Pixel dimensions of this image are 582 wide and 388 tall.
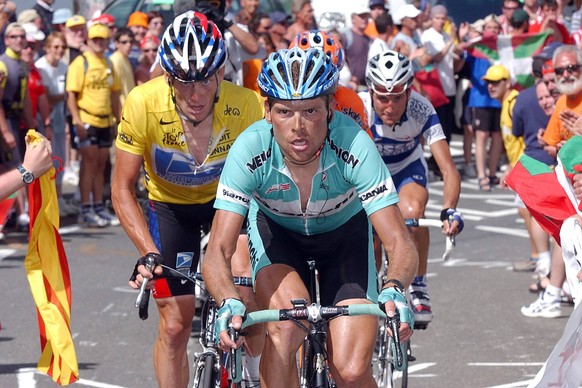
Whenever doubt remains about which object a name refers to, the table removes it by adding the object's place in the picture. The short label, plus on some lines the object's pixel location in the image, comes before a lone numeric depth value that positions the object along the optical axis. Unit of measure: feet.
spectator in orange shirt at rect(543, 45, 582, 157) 67.82
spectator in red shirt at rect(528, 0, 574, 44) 115.03
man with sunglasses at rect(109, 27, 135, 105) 101.91
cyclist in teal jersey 35.78
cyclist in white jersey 55.11
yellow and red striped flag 47.06
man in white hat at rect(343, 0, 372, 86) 111.65
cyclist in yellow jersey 42.86
